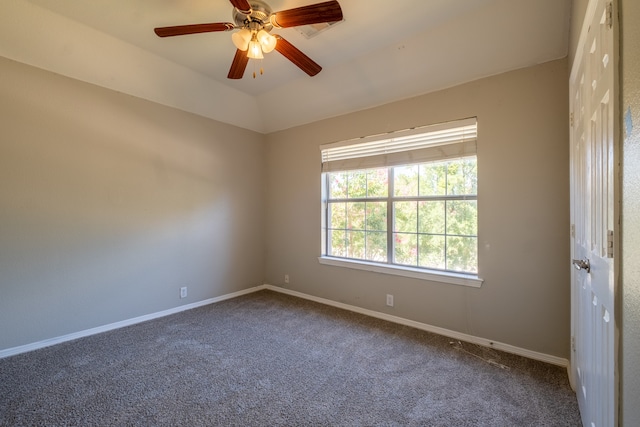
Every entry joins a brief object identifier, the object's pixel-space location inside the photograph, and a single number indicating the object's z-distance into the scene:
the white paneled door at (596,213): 0.92
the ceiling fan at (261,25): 1.56
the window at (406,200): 2.65
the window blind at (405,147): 2.60
